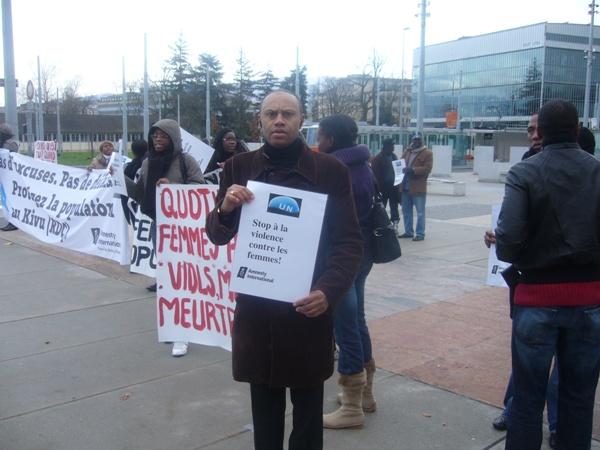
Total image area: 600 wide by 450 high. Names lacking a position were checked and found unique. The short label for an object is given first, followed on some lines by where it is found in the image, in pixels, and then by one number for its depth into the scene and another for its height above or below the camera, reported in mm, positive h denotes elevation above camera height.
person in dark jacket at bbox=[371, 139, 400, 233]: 10641 -678
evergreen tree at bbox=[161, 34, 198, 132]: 71938 +4305
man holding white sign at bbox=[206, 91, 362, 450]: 2631 -643
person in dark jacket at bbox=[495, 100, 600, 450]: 2701 -601
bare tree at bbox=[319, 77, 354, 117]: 74062 +3740
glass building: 79438 +7266
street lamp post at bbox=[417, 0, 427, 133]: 25828 +1914
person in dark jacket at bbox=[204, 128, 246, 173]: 6742 -196
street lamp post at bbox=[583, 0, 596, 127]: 39200 +5580
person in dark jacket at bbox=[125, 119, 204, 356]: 5527 -319
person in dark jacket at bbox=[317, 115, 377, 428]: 3770 -1004
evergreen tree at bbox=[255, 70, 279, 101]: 75969 +5278
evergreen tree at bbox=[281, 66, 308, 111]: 68250 +5065
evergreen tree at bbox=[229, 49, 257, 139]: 70500 +3063
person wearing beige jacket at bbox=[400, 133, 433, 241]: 10766 -923
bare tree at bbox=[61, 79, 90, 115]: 62719 +2410
